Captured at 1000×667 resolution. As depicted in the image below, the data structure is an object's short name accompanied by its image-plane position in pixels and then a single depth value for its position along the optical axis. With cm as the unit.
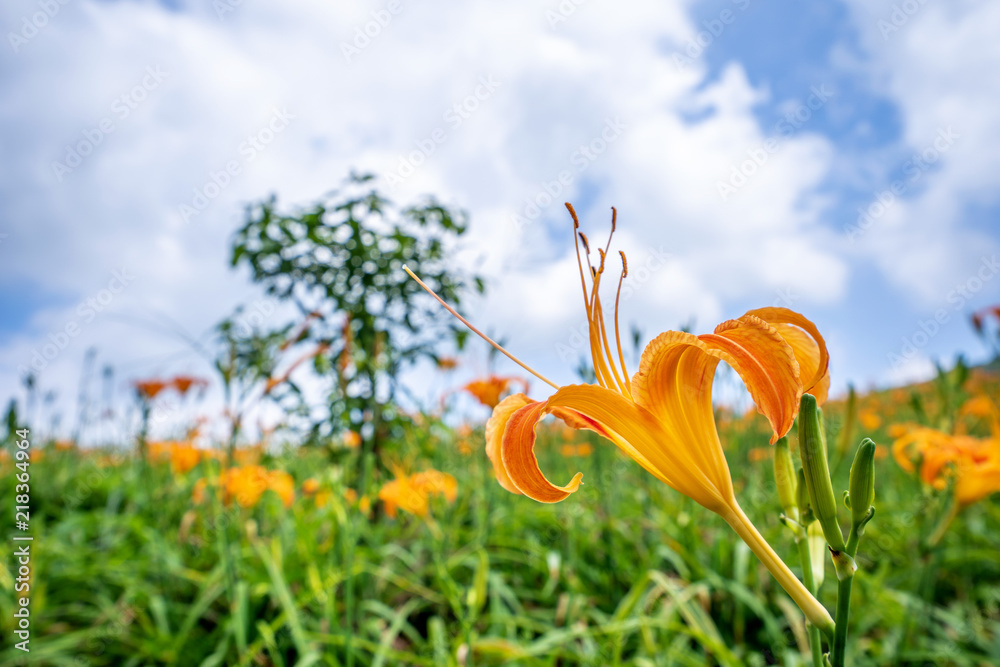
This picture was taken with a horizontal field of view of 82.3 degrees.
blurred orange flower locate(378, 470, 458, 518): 215
